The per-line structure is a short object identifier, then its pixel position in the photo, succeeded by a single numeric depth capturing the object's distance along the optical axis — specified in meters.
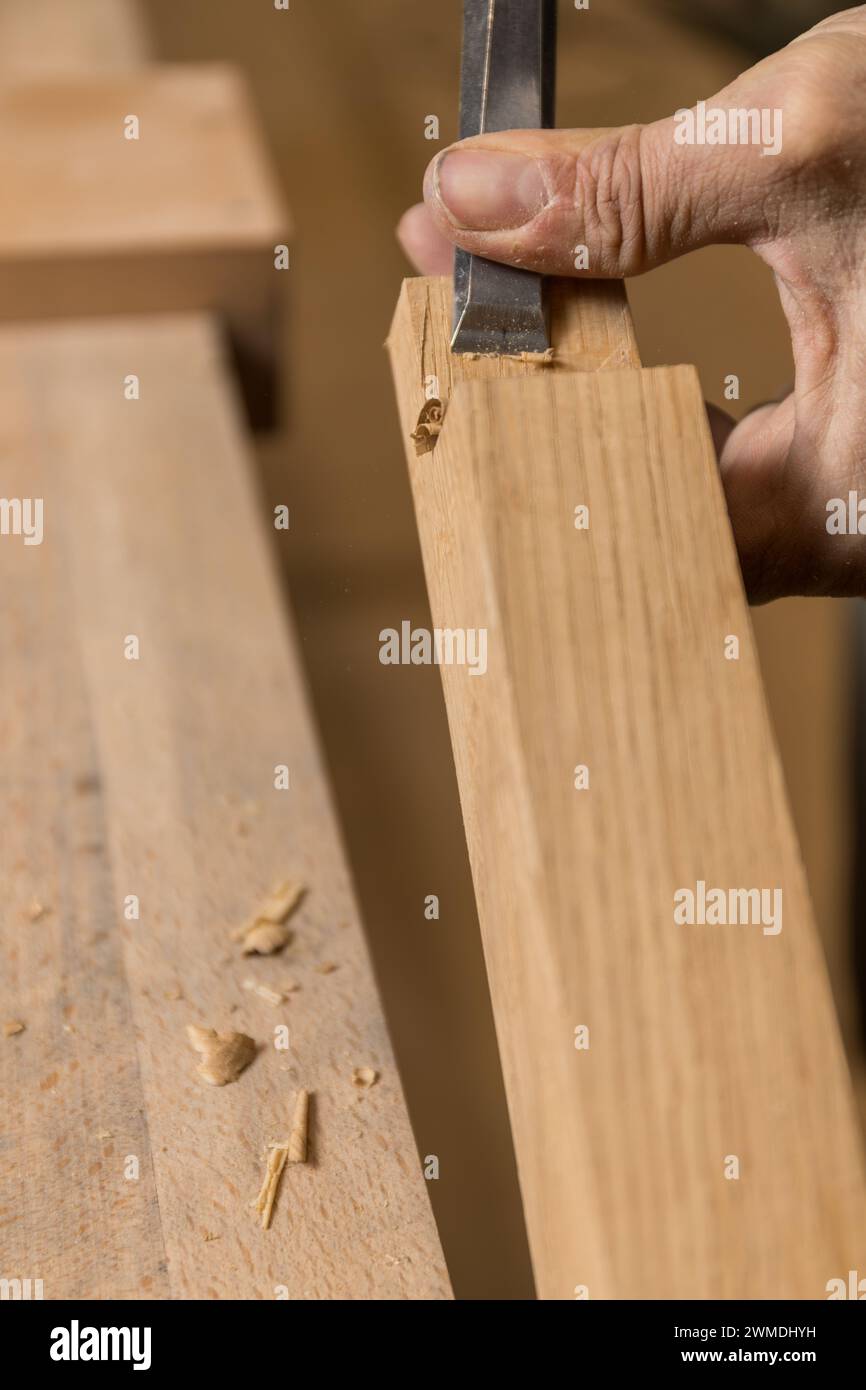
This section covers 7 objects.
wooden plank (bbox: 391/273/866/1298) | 0.43
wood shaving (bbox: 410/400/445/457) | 0.57
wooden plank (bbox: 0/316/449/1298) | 0.57
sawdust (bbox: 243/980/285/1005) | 0.69
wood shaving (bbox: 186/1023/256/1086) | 0.63
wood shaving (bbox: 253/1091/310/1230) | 0.58
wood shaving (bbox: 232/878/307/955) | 0.71
